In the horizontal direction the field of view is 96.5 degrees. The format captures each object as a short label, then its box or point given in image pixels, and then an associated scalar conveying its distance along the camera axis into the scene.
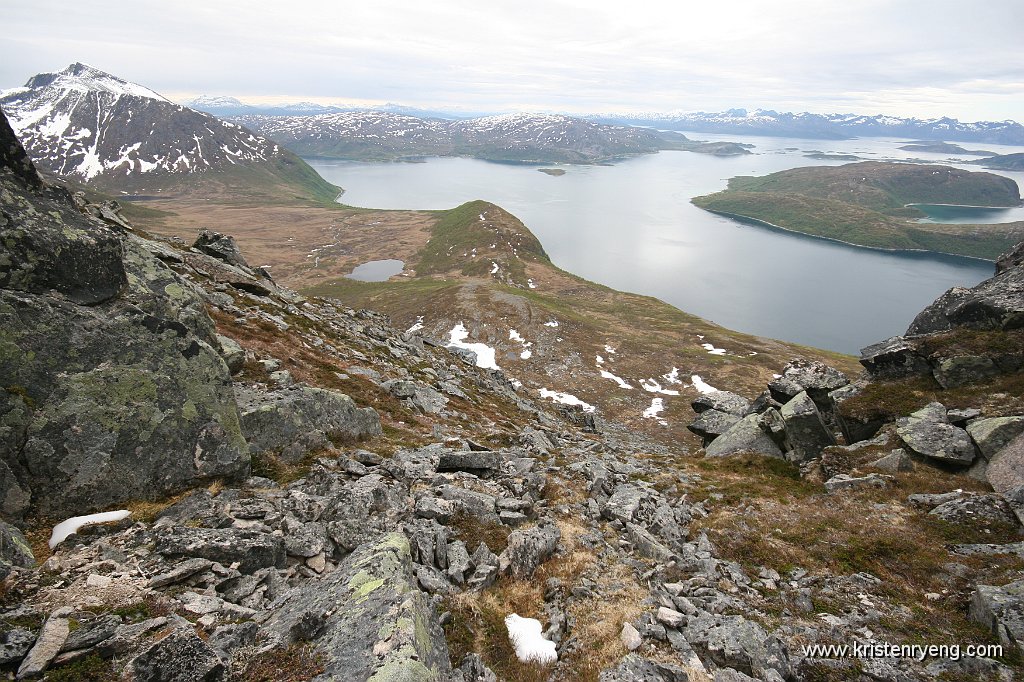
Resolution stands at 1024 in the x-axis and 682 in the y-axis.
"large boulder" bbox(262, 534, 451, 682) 7.22
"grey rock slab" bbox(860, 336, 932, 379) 29.11
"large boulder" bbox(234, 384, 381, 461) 14.71
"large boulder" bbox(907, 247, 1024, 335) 27.77
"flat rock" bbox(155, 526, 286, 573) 9.00
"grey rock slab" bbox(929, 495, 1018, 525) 17.14
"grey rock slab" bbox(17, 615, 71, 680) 5.64
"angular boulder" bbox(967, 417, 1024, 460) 21.16
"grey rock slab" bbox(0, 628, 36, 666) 5.72
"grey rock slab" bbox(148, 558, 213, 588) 8.13
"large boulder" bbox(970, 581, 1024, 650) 11.22
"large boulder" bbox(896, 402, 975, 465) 22.17
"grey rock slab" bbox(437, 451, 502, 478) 19.11
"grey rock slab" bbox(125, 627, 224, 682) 6.05
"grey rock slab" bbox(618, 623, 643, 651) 10.39
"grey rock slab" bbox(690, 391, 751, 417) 39.57
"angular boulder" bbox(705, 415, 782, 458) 29.71
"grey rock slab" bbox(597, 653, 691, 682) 9.34
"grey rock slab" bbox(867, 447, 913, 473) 22.81
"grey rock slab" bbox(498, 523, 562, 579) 12.73
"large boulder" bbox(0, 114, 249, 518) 9.61
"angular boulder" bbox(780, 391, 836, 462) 27.70
